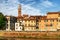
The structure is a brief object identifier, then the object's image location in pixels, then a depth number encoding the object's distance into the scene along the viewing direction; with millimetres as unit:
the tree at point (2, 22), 92975
